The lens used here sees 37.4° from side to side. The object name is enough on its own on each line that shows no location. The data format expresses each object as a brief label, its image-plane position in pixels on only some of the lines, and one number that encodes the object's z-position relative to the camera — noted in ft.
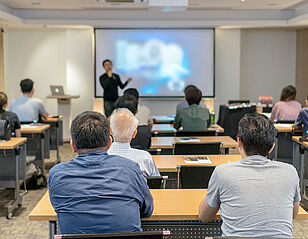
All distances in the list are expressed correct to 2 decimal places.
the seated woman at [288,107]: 22.71
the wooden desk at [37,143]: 20.77
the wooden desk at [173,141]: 16.11
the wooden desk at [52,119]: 24.07
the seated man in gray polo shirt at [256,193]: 7.11
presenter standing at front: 30.96
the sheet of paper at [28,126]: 20.93
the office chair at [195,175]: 11.66
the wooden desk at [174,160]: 12.47
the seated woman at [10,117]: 17.95
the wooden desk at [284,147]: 21.20
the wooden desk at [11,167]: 17.19
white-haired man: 10.51
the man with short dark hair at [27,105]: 22.27
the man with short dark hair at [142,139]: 14.83
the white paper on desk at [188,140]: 16.53
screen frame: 34.40
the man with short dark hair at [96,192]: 7.00
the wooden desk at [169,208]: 8.30
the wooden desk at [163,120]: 24.82
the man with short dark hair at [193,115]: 19.44
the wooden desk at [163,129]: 19.97
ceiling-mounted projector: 25.88
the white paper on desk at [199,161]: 13.16
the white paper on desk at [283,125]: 21.63
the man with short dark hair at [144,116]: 18.74
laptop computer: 32.22
